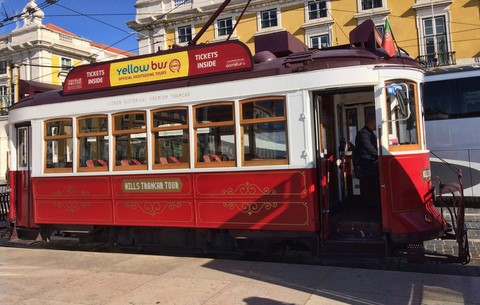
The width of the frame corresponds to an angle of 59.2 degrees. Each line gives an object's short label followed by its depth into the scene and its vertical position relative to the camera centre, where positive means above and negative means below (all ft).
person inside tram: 19.72 +0.57
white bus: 35.06 +3.19
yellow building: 90.33 +35.13
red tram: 18.44 +1.04
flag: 18.65 +5.34
